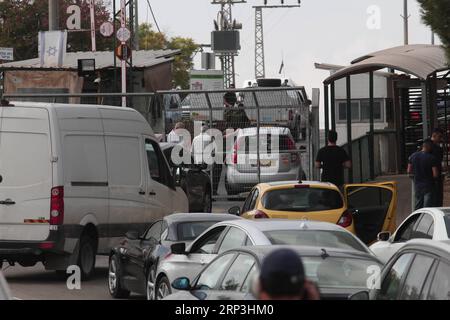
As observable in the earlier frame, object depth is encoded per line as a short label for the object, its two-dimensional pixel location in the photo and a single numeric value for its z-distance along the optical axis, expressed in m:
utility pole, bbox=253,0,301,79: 94.04
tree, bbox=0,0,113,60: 63.97
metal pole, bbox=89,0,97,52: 55.84
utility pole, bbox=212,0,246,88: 66.27
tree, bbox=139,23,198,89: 102.19
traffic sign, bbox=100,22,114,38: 43.27
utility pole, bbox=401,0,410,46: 72.60
